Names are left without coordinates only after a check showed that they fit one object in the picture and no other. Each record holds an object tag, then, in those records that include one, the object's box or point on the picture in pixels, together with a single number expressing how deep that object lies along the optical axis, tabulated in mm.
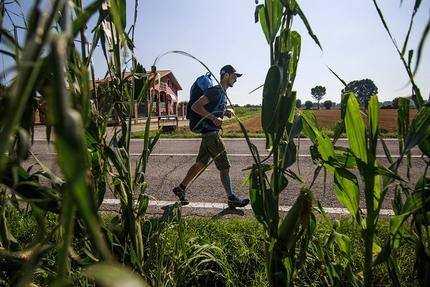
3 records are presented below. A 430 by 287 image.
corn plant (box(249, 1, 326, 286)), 642
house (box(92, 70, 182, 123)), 29031
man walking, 2428
